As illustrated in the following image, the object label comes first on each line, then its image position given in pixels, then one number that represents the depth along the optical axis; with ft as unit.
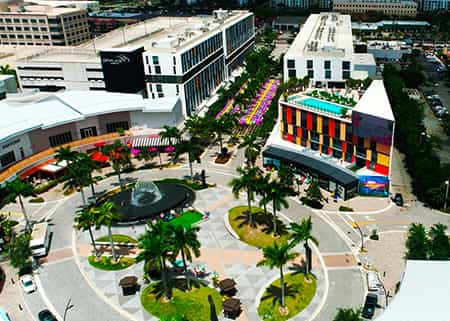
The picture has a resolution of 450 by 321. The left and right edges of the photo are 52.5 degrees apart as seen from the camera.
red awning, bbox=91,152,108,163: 337.72
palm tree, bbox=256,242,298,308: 178.91
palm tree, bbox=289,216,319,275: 192.85
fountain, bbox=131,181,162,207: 277.44
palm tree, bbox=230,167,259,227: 236.63
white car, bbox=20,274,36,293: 208.67
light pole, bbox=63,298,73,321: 196.26
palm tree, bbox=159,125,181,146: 315.27
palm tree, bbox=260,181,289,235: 224.53
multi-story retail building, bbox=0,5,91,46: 644.69
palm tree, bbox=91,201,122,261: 215.10
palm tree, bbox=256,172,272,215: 230.07
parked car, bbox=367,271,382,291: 196.03
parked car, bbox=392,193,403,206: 264.11
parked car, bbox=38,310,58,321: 189.37
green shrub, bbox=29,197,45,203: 293.64
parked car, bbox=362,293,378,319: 180.86
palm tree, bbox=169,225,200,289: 189.26
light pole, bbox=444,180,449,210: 248.44
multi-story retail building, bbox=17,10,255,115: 385.09
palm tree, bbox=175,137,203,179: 292.81
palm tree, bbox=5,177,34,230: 251.60
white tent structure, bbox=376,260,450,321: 143.95
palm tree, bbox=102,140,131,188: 294.46
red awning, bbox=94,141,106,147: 347.09
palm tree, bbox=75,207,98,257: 217.79
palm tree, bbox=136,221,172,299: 185.37
